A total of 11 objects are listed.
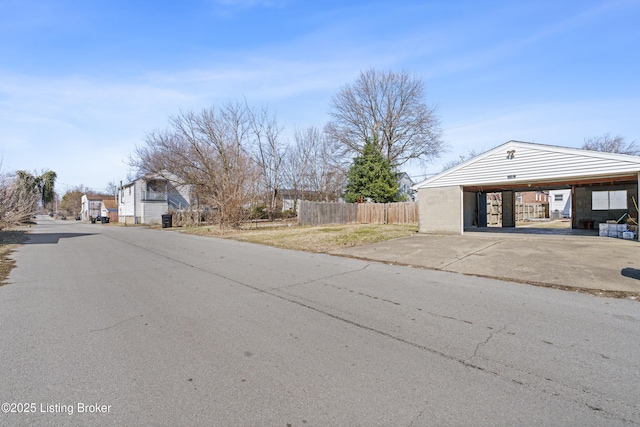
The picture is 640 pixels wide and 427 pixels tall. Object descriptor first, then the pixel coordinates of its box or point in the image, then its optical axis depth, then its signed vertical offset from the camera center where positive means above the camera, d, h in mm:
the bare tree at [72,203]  84000 +2934
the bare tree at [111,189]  90888 +7044
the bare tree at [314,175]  41062 +4698
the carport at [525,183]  12195 +1207
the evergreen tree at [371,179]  30006 +2986
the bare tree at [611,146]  38988 +7671
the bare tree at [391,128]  36062 +9319
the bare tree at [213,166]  21875 +4249
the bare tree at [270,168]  36691 +5195
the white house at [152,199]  39125 +1770
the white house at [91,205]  66150 +1873
